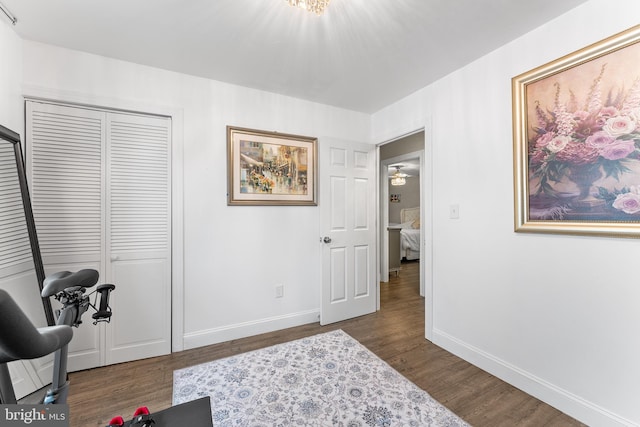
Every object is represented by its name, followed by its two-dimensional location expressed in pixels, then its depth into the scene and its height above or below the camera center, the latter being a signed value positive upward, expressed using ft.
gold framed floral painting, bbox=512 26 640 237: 4.93 +1.44
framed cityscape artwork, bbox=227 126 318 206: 8.93 +1.65
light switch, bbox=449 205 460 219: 7.95 +0.10
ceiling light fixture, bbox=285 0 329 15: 4.65 +3.61
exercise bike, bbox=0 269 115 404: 2.02 -1.07
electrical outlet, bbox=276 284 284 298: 9.64 -2.63
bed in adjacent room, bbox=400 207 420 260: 21.76 -2.30
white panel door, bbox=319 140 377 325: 10.12 -0.56
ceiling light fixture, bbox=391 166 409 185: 23.53 +3.25
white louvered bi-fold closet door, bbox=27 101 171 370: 6.91 +0.14
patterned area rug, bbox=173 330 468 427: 5.50 -4.01
